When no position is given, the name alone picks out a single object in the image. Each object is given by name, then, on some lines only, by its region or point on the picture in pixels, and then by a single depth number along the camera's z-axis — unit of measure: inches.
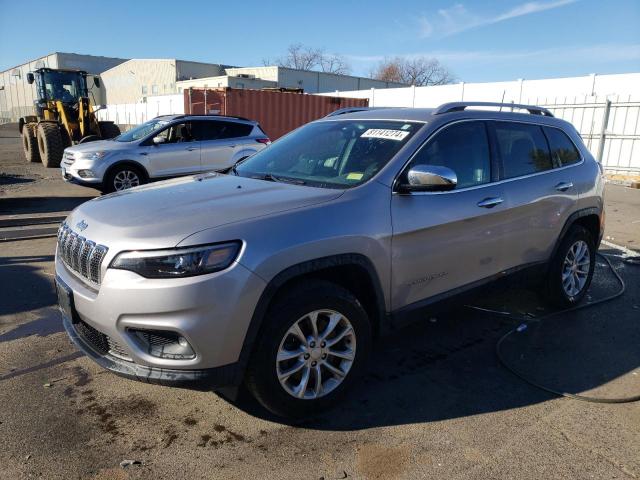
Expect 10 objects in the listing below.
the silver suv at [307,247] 96.5
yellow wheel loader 632.4
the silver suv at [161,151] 389.4
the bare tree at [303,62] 2992.1
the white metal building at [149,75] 1911.9
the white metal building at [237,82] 1384.1
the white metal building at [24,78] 2365.9
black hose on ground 128.1
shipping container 661.3
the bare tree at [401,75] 2883.9
